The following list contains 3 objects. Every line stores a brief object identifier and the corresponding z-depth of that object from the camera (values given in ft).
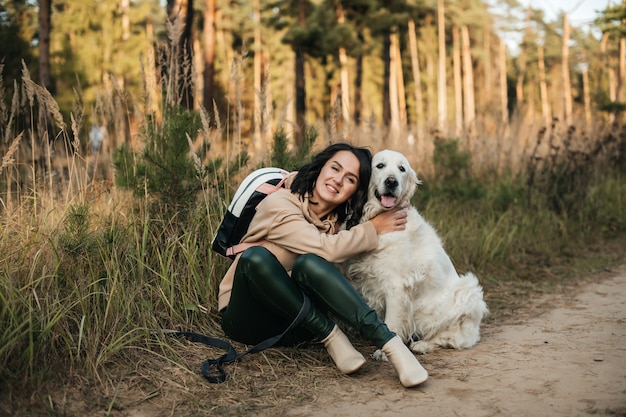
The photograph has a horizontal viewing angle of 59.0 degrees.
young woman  8.84
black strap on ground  8.68
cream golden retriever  10.34
